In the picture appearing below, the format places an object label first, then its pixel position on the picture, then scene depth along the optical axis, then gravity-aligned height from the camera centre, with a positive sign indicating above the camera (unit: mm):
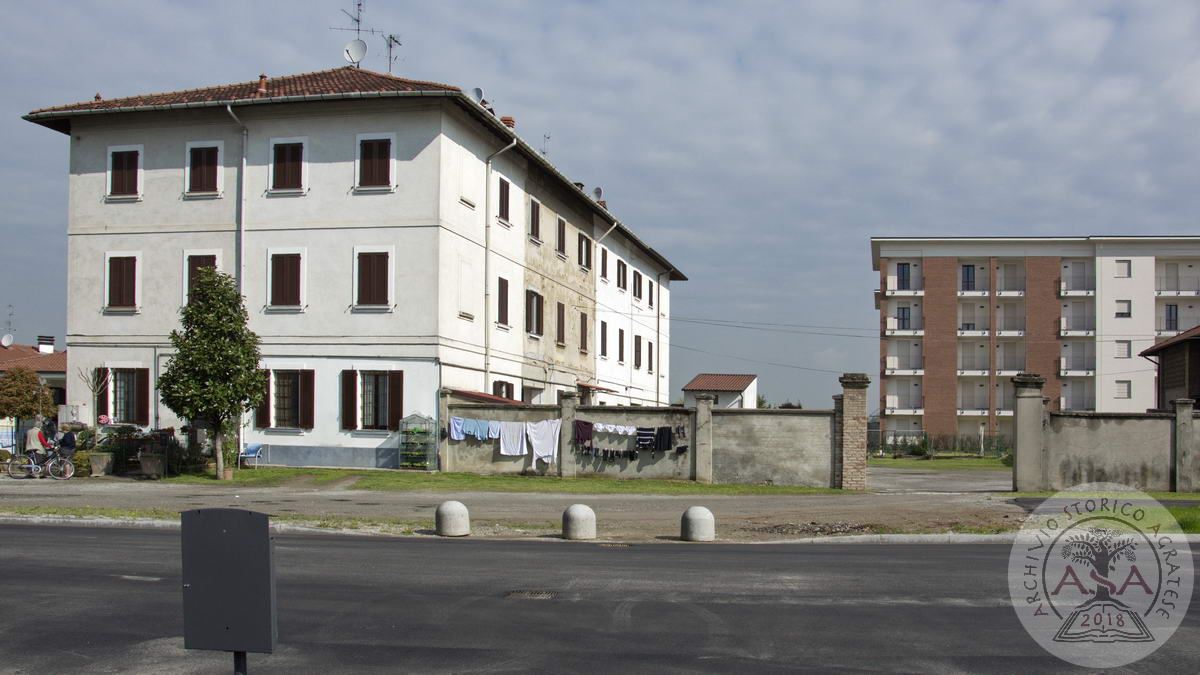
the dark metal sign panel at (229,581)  5129 -986
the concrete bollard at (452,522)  16422 -2190
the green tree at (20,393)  48728 -893
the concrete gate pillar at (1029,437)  27516 -1353
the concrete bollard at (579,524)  16031 -2146
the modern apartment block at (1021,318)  70875 +4412
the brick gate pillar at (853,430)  27719 -1226
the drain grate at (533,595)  10070 -2046
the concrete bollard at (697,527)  16156 -2189
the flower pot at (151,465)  27516 -2297
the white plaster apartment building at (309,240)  30625 +4046
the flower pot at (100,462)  27953 -2276
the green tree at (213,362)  26891 +341
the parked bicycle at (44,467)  27062 -2340
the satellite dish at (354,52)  35562 +10732
